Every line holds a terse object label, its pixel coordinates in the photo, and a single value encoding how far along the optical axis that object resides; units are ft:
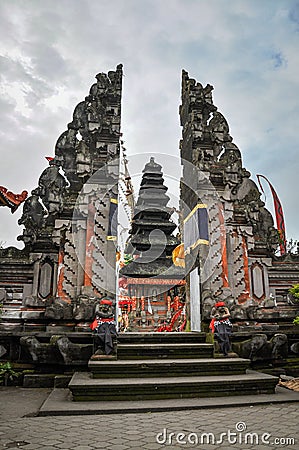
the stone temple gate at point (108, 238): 32.65
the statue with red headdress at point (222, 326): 25.80
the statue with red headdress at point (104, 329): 24.58
